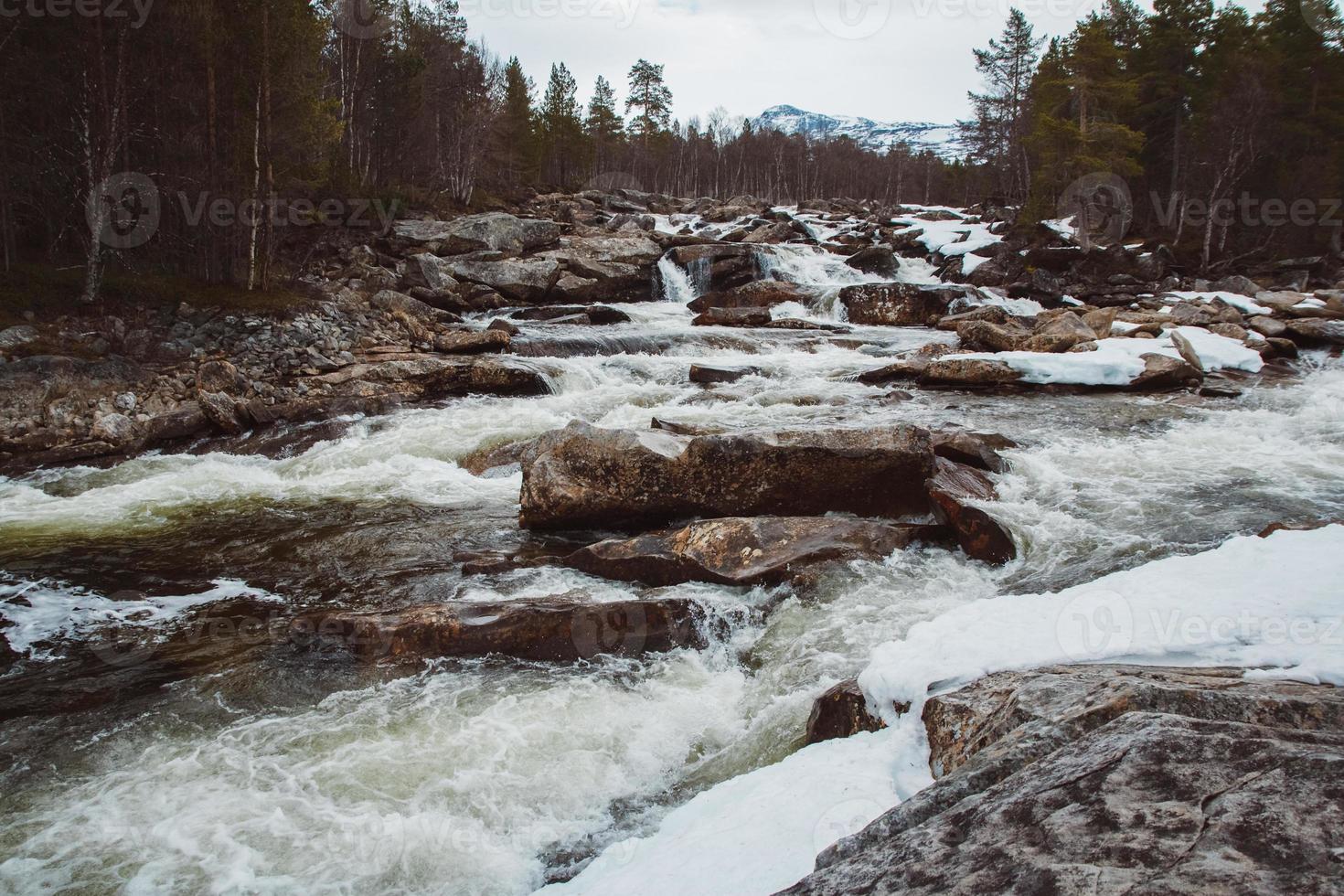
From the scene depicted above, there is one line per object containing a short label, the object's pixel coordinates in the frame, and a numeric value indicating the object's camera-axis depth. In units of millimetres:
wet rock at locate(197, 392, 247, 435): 11531
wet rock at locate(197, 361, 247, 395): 12977
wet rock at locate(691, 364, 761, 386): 13797
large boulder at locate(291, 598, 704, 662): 4922
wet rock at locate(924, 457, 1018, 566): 6219
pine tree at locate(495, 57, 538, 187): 45409
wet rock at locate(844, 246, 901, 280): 29500
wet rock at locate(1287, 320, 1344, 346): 16830
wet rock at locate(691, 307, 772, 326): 20281
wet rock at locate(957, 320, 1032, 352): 15729
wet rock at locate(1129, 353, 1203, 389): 12906
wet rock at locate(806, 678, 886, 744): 3398
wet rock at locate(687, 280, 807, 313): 23547
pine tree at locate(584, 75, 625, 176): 63844
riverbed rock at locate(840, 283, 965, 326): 21953
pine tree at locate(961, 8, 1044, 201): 47562
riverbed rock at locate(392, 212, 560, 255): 26844
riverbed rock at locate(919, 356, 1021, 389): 13438
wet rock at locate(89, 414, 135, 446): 10914
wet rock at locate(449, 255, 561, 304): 24188
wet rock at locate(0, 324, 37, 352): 12336
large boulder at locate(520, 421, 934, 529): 6930
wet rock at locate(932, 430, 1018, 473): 8148
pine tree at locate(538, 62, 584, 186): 55938
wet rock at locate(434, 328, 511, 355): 16531
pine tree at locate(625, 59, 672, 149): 70250
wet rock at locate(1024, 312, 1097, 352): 15078
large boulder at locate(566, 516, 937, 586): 5832
